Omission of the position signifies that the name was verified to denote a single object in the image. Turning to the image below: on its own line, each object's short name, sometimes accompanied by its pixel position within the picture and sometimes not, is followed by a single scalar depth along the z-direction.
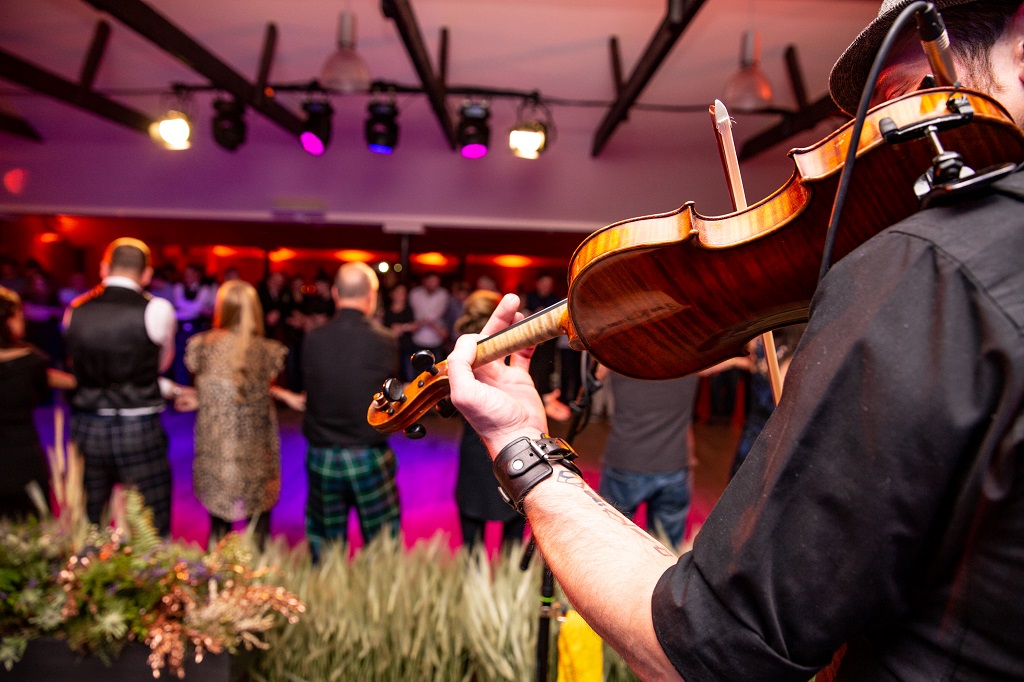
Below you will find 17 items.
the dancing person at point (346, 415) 3.11
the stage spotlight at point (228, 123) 6.16
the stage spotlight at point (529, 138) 5.83
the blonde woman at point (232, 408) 3.29
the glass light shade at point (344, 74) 4.63
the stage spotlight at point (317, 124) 5.98
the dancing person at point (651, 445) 3.10
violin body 0.62
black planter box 1.72
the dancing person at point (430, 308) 8.57
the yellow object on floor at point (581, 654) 1.57
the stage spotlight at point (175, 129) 5.66
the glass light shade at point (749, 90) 4.55
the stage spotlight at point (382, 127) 5.88
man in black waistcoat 3.12
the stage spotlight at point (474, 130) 5.85
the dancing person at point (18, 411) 3.02
